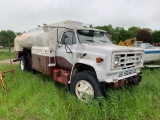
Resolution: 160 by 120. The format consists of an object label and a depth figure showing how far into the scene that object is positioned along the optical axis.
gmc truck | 2.63
